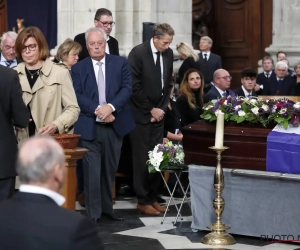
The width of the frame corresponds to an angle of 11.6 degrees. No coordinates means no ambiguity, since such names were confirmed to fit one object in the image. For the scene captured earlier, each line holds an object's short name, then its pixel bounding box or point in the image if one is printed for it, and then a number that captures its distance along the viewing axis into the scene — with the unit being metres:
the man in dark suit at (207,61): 20.12
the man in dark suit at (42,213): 4.55
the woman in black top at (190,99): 14.85
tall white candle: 10.65
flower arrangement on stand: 12.55
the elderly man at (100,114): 12.37
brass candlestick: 10.93
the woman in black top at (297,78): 20.14
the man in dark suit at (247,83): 17.15
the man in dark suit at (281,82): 20.64
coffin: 11.22
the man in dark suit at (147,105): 13.60
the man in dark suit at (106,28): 14.14
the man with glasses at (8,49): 16.11
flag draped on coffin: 10.93
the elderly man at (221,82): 15.80
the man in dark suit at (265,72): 21.38
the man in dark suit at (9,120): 8.97
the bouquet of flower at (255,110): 11.13
